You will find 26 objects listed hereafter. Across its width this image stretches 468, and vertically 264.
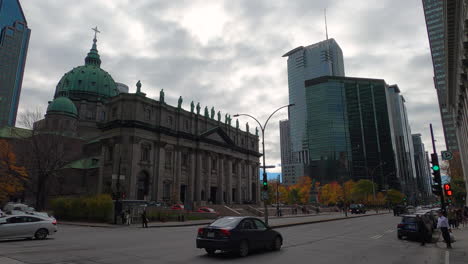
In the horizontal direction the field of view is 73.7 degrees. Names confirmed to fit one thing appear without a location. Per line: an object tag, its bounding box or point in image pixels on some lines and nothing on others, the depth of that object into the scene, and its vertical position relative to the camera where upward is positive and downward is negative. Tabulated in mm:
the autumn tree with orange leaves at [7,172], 41344 +4182
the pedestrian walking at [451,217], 26156 -1492
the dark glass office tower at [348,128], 147250 +33853
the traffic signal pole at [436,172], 17969 +1541
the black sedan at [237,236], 10969 -1242
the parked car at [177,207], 47169 -723
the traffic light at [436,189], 18134 +607
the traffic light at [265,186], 25986 +1204
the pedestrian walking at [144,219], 29094 -1498
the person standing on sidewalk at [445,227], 14297 -1262
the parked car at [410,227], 17000 -1497
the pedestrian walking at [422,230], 16108 -1547
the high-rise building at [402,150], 163838 +27578
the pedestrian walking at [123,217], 32188 -1434
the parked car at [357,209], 64062 -1780
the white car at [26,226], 16266 -1212
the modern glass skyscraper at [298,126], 186250 +44157
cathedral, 55562 +10869
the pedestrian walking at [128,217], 31775 -1440
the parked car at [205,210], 45106 -1160
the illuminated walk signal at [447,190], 18505 +545
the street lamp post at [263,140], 26766 +5431
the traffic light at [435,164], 17927 +2014
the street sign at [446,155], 20852 +2913
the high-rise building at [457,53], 24391 +13937
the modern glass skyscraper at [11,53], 152500 +76470
